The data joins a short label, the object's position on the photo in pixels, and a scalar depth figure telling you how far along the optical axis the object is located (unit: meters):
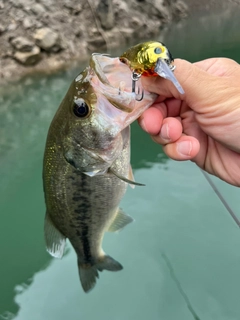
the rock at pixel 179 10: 6.23
